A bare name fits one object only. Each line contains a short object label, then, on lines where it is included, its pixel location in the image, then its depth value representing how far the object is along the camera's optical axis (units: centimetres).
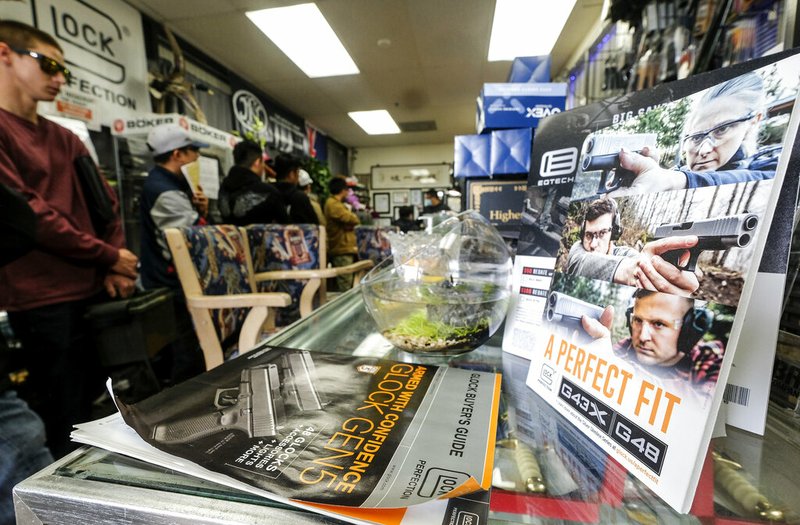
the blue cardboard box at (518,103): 98
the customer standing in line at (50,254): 110
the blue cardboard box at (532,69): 111
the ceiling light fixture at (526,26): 288
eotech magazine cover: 24
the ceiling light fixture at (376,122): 563
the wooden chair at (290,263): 168
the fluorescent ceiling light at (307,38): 295
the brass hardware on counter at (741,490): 24
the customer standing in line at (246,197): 212
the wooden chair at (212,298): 110
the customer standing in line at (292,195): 267
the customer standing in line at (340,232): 328
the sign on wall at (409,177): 811
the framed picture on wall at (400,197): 841
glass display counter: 24
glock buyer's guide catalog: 23
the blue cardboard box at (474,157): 98
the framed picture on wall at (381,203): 848
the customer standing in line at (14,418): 66
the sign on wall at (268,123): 423
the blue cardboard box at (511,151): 93
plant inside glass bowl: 52
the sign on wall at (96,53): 223
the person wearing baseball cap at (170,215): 144
